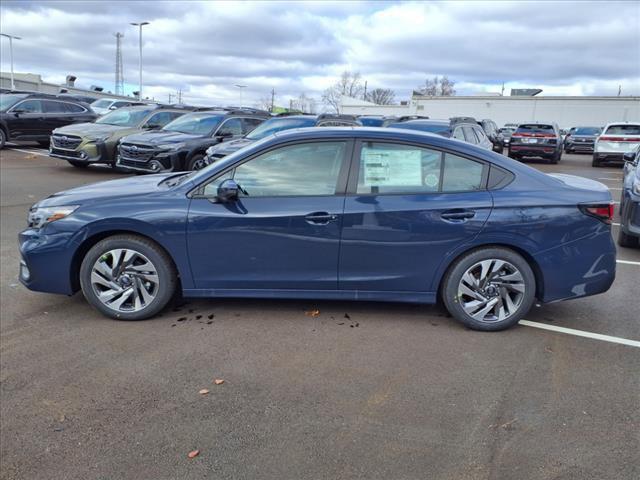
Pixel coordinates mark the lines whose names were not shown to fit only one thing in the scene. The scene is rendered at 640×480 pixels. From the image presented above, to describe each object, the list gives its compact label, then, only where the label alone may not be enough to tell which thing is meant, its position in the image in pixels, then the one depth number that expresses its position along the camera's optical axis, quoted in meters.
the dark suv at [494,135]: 23.23
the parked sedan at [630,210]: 6.88
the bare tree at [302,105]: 86.36
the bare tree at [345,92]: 96.69
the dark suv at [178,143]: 12.07
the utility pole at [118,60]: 96.75
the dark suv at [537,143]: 22.08
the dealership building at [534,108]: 49.19
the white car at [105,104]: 27.82
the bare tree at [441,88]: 95.94
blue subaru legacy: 4.32
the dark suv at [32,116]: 17.69
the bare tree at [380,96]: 100.36
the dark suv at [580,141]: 30.92
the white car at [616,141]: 20.22
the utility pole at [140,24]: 40.53
